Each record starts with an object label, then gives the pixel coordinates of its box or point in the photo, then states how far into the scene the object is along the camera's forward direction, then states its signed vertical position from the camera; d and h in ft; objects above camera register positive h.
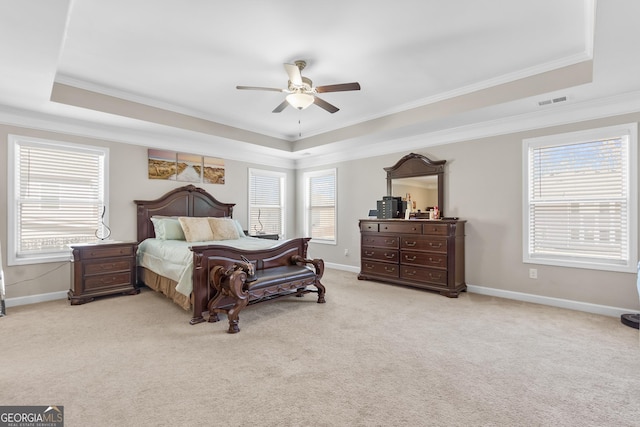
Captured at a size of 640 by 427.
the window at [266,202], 20.90 +1.00
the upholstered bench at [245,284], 10.03 -2.54
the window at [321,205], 21.30 +0.76
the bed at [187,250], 10.59 -1.44
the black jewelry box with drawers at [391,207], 16.84 +0.50
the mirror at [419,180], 15.99 +2.02
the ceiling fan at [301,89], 9.67 +4.27
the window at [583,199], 11.21 +0.70
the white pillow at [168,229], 14.87 -0.70
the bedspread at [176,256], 10.66 -1.70
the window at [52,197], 12.64 +0.82
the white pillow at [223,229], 15.75 -0.74
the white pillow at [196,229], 14.55 -0.69
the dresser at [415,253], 14.10 -1.92
